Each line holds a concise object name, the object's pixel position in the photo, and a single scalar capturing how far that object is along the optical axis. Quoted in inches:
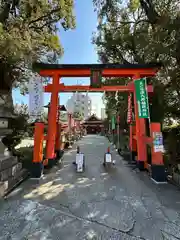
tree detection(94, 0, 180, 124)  216.4
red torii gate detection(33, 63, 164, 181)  279.0
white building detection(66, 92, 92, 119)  2888.8
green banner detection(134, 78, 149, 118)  247.5
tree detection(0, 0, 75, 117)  191.2
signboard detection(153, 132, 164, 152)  215.5
